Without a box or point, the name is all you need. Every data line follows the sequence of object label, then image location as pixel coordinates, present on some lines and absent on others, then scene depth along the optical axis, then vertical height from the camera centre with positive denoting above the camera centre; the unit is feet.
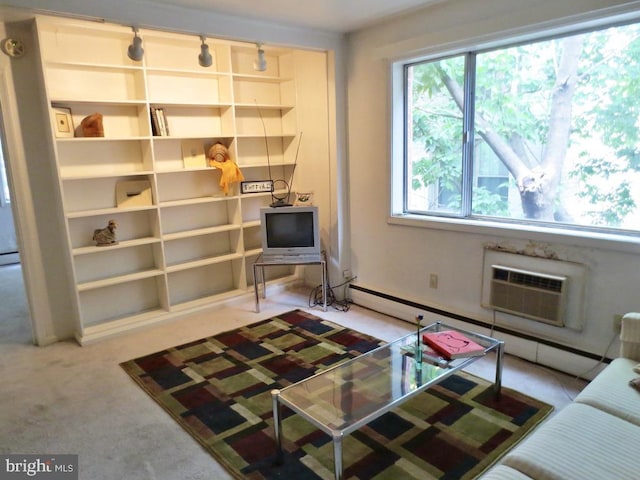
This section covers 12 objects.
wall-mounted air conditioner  8.71 -2.78
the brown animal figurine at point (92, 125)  10.69 +1.06
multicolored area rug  6.55 -4.35
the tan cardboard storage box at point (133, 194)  11.65 -0.65
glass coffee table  5.98 -3.40
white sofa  4.60 -3.21
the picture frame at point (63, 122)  10.43 +1.15
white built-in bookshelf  10.79 +0.20
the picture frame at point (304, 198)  12.94 -1.03
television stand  12.36 -2.89
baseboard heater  8.73 -3.81
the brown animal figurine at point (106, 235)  11.26 -1.64
